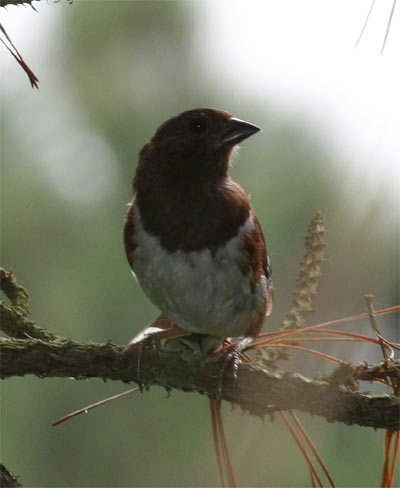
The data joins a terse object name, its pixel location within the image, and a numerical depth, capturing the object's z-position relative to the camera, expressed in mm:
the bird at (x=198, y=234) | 4074
